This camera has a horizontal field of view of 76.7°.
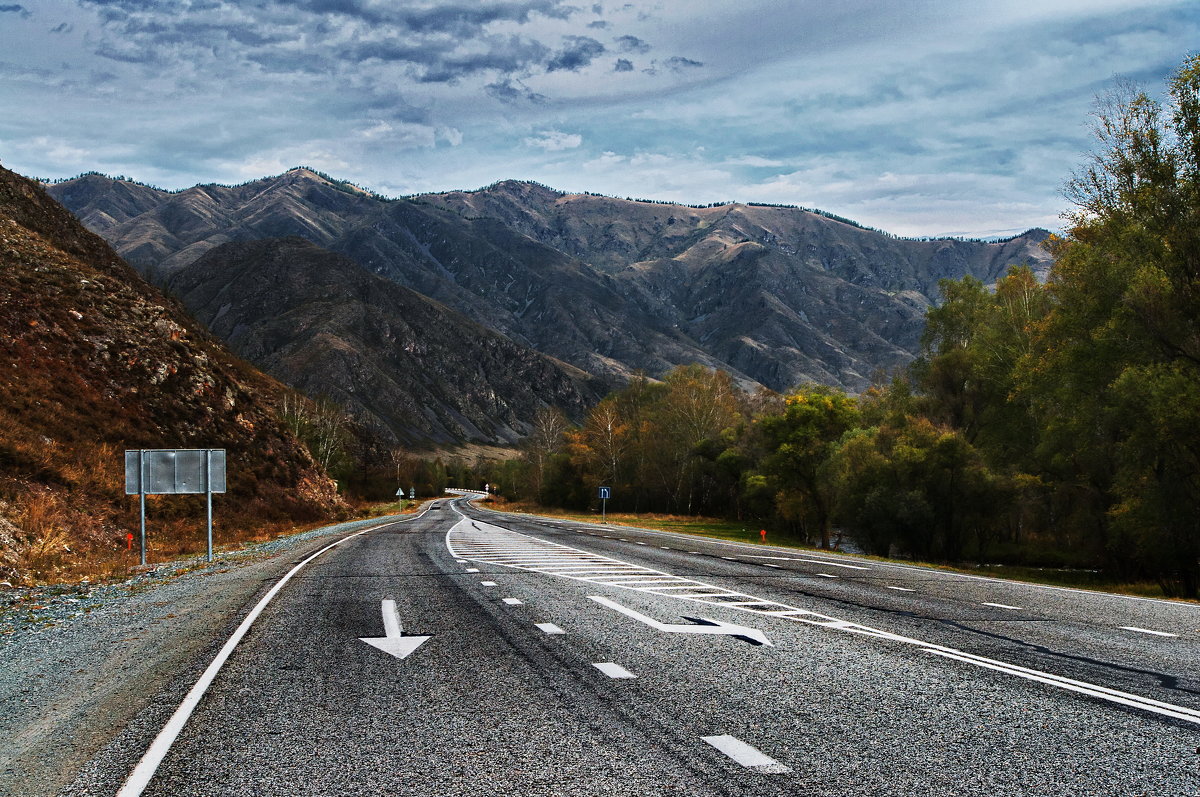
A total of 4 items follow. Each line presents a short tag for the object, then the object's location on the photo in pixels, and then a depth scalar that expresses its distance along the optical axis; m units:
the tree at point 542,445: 101.69
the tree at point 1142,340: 24.95
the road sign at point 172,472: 20.81
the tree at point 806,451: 55.97
